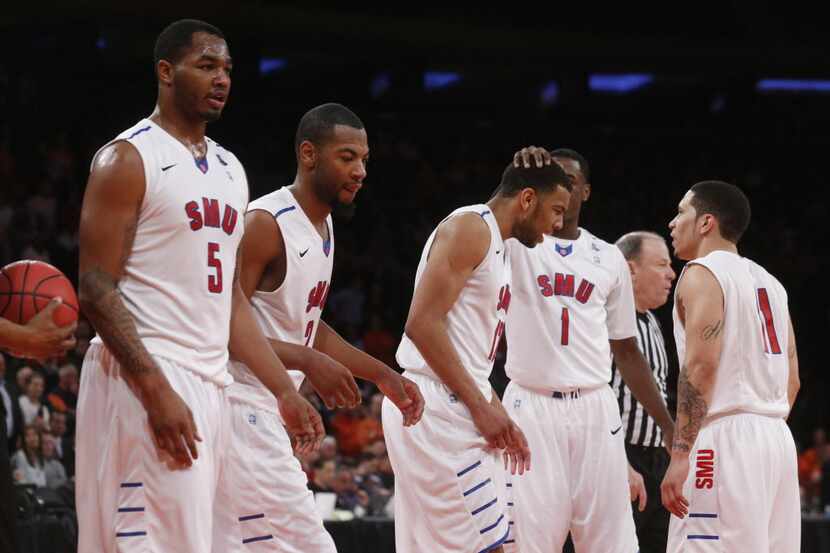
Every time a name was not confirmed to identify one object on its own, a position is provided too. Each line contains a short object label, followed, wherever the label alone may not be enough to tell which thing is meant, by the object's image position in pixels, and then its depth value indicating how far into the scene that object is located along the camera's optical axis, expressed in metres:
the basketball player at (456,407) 11.18
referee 15.91
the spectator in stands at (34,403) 20.48
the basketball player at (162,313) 8.02
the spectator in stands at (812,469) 29.73
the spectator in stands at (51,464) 19.97
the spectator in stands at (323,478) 21.98
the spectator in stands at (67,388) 22.09
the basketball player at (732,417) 11.52
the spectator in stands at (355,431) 25.95
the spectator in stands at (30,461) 19.55
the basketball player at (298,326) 9.88
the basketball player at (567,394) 12.85
